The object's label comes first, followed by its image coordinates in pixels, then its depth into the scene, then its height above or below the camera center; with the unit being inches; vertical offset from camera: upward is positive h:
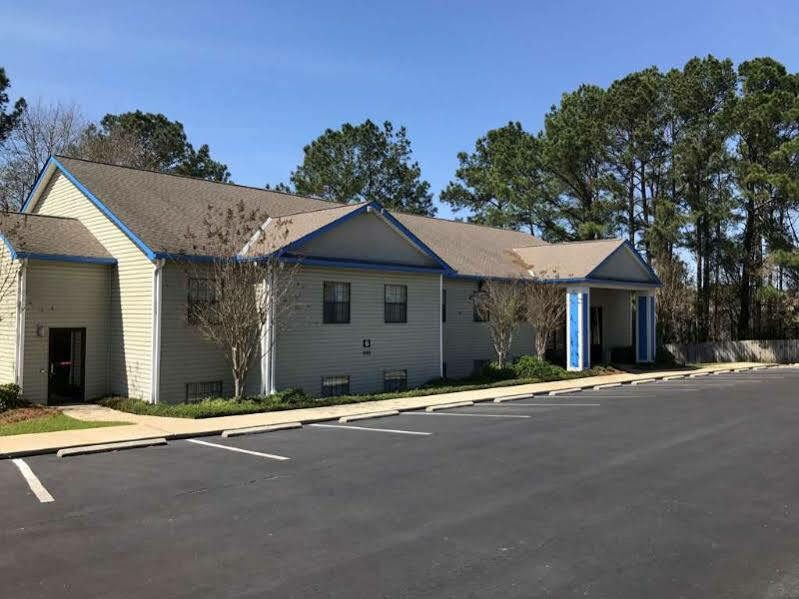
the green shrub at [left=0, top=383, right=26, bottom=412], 629.9 -62.4
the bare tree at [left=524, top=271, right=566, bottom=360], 1031.6 +31.3
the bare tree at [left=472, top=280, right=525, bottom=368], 982.4 +28.9
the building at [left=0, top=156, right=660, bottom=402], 690.2 +39.0
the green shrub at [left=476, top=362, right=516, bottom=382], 963.3 -62.2
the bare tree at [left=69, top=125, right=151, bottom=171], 1576.0 +457.1
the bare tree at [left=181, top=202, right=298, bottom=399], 663.1 +41.5
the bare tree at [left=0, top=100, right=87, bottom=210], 1414.9 +393.3
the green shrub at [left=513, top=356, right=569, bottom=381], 987.9 -59.9
